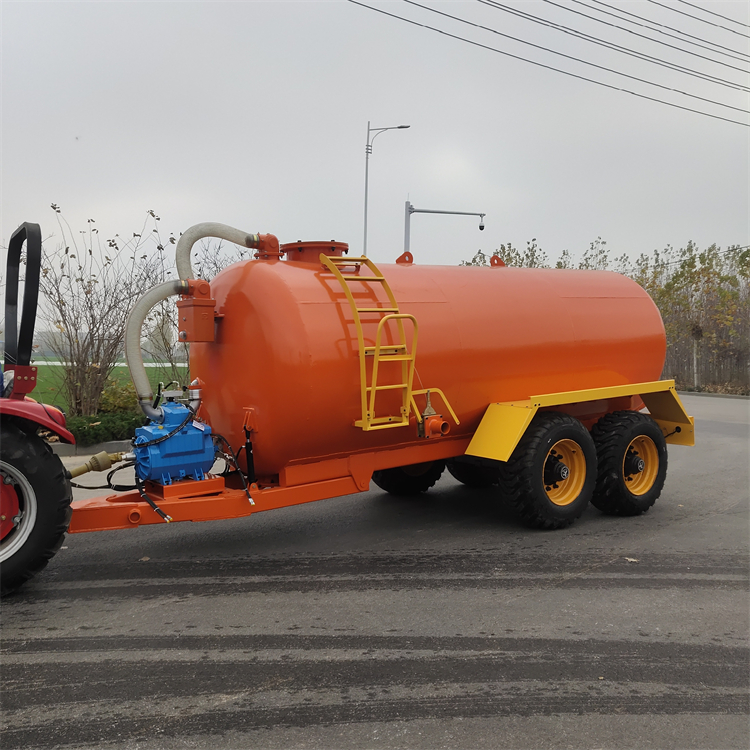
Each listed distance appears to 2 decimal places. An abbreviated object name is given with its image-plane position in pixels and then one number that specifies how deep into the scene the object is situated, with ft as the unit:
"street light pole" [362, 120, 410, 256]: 73.10
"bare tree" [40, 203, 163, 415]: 40.93
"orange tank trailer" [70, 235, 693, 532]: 17.90
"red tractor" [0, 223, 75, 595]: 15.21
